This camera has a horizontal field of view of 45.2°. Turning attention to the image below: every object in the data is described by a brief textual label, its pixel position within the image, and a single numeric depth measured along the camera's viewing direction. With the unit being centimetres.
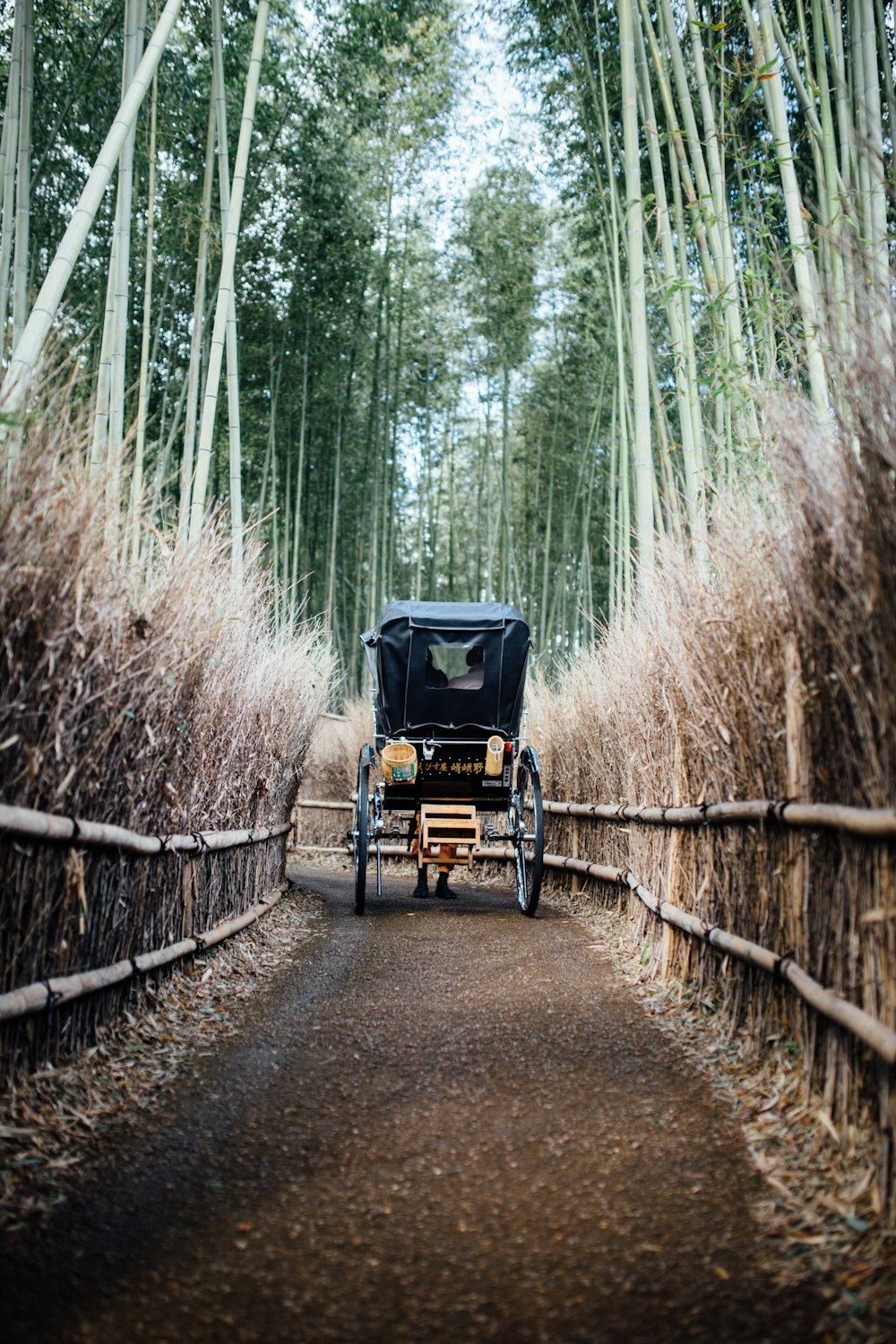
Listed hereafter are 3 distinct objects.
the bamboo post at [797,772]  248
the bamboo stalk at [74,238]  262
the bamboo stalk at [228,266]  579
